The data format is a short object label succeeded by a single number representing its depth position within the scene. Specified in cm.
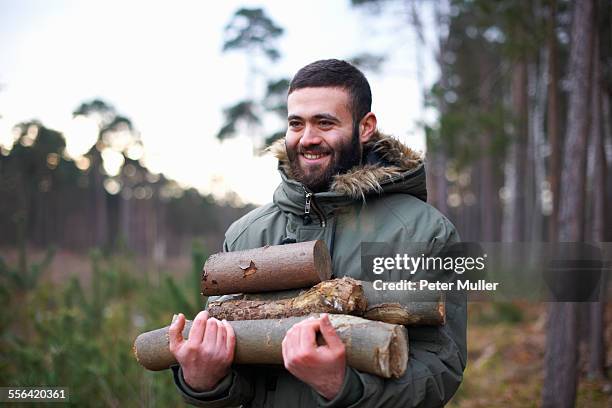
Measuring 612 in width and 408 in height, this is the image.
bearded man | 174
